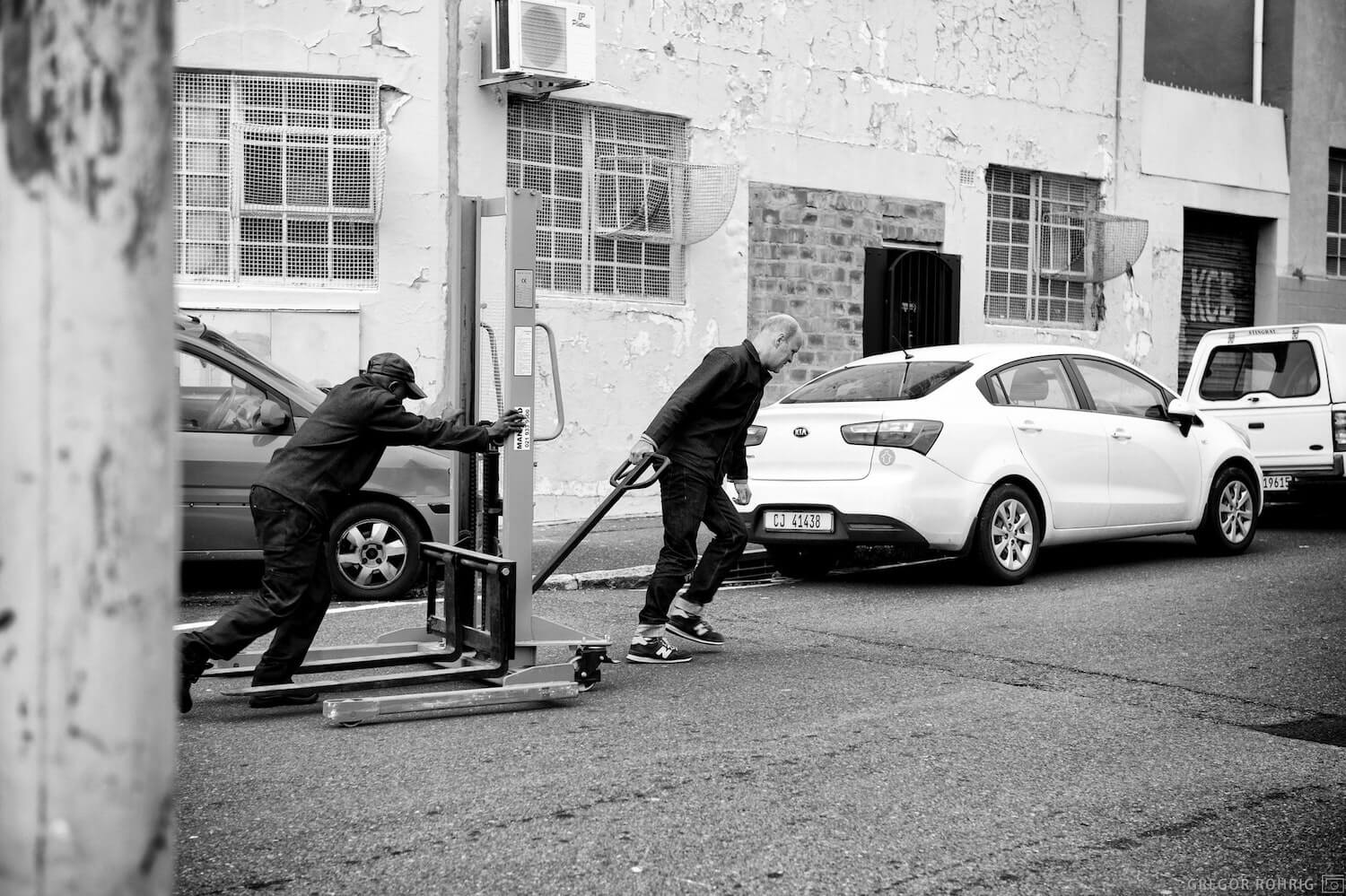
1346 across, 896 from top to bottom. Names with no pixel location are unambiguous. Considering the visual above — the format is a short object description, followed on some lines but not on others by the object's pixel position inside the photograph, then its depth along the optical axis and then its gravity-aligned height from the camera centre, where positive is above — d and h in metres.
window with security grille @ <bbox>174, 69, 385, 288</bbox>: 12.33 +1.83
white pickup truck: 12.70 +0.06
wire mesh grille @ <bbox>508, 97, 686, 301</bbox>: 13.60 +1.96
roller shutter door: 18.95 +1.67
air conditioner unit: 12.66 +3.08
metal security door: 15.62 +1.10
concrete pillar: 1.55 -0.04
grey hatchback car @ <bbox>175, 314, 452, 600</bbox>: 9.23 -0.51
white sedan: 9.30 -0.36
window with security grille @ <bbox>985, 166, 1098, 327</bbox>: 17.05 +1.80
